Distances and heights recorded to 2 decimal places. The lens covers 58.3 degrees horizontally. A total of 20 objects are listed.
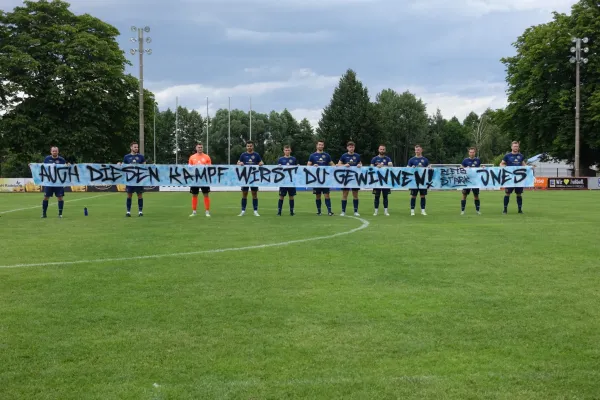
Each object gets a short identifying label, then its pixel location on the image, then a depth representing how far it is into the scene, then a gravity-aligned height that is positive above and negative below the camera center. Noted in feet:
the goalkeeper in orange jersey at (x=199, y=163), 57.37 +0.14
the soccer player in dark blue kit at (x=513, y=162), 60.49 +0.17
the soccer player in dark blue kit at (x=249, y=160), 58.59 +0.45
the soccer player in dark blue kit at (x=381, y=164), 59.47 -0.02
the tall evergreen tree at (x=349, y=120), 223.92 +18.18
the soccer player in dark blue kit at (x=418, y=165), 58.13 -0.15
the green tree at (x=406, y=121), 301.02 +23.89
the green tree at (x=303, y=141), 277.85 +11.99
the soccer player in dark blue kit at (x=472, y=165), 59.21 -0.17
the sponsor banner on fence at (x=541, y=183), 146.30 -5.36
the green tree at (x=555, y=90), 153.69 +21.92
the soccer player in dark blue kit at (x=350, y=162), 58.90 +0.21
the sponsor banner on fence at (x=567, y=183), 142.72 -5.27
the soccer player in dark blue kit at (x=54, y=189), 55.83 -2.58
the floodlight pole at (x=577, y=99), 127.13 +16.01
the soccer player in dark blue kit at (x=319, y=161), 59.90 +0.33
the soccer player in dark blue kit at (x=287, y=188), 59.00 -2.71
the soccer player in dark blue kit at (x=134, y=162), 57.36 +0.27
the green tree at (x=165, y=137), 306.14 +15.57
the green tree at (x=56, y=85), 140.87 +21.43
